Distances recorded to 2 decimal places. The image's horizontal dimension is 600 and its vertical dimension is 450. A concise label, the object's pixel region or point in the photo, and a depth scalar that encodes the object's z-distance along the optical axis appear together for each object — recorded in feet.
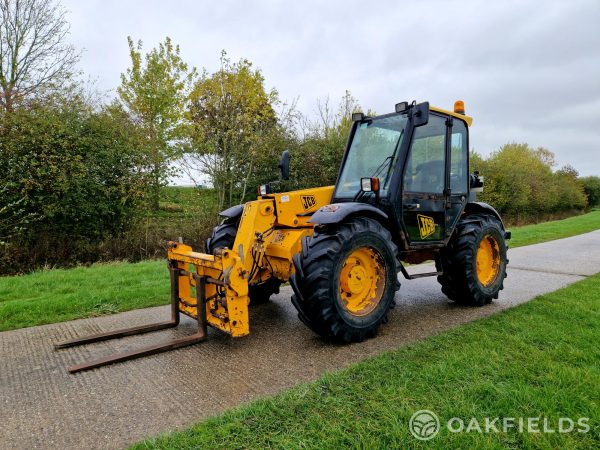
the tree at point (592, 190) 150.92
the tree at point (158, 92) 49.36
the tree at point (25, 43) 40.47
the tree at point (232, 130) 40.81
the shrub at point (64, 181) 27.61
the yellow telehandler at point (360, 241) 11.63
